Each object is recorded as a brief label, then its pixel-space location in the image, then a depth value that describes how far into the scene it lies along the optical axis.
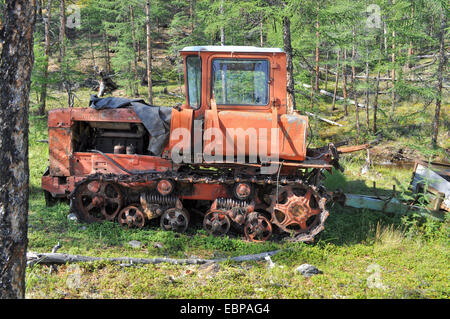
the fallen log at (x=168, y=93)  27.69
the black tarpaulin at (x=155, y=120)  6.92
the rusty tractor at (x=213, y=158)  6.60
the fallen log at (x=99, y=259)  5.38
